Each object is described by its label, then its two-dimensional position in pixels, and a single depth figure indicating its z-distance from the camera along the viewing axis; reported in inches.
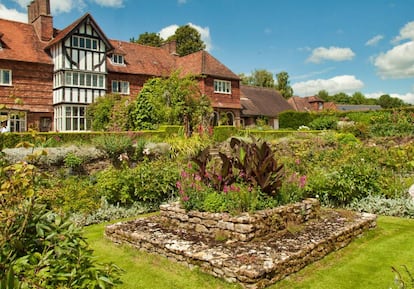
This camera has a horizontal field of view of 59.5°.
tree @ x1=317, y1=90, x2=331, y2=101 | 3621.1
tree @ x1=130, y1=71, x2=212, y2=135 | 808.9
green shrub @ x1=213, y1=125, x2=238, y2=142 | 752.1
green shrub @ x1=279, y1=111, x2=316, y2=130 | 1192.5
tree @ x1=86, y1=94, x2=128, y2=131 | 822.5
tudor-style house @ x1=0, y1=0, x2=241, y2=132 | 932.0
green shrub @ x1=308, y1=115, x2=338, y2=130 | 1061.3
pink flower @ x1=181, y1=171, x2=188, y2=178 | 299.3
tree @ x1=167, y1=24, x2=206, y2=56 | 1782.7
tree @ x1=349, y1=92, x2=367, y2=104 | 3764.8
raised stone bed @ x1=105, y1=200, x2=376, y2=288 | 192.9
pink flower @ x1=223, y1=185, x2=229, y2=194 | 267.5
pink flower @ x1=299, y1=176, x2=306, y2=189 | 302.9
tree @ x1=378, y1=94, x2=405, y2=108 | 3391.5
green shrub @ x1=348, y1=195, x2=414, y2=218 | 334.3
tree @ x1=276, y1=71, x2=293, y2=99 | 2395.4
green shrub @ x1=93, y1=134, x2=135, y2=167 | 537.6
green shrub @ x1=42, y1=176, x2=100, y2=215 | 343.6
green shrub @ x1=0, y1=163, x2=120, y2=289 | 95.2
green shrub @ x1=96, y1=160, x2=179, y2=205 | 369.4
